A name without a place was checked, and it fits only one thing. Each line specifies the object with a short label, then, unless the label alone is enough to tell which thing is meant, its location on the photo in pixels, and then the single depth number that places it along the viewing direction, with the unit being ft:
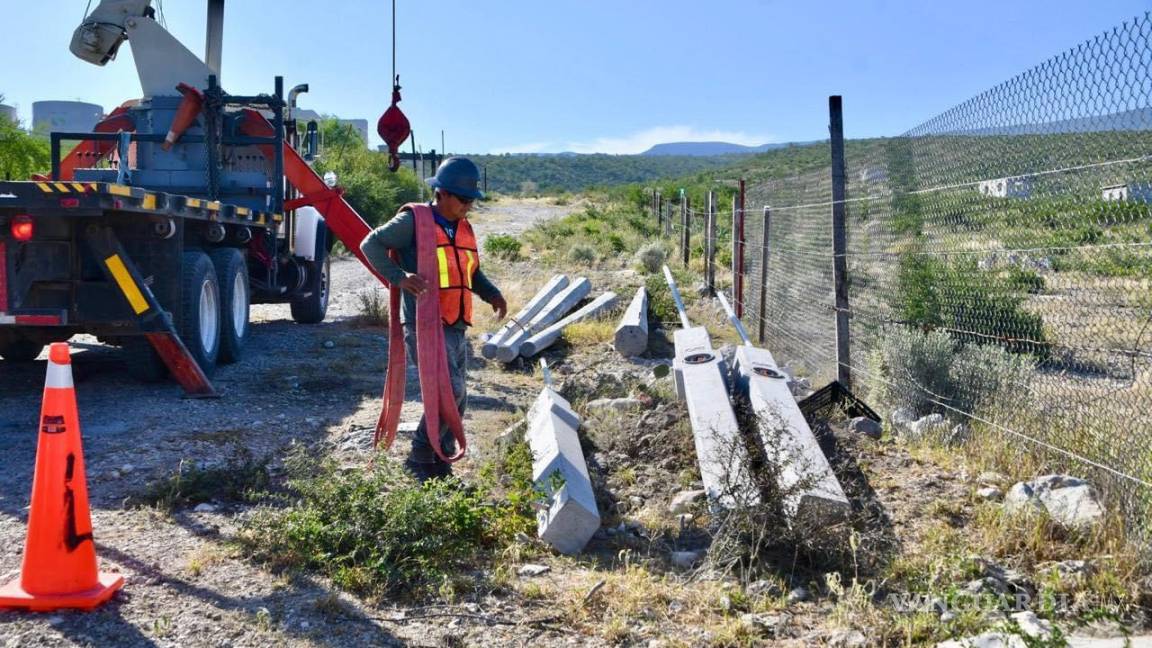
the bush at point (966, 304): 18.11
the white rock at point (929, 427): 19.84
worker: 17.53
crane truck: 24.30
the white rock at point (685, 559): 14.90
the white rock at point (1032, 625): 11.43
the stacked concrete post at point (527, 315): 32.76
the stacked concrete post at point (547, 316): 32.72
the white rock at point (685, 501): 16.84
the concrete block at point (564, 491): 15.12
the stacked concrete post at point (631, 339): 33.22
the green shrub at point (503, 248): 71.82
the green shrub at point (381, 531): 13.84
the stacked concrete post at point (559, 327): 33.19
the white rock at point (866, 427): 21.29
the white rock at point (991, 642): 10.95
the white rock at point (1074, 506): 14.43
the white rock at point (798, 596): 13.46
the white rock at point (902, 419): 21.21
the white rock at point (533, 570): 14.44
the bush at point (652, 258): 59.26
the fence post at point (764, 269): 34.53
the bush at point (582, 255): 65.00
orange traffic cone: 12.81
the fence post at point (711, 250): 47.18
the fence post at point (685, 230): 60.54
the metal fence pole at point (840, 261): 24.73
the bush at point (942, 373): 18.70
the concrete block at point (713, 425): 15.33
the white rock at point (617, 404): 22.97
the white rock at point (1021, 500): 14.99
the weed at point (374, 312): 40.81
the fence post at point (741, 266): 39.27
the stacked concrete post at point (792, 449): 14.61
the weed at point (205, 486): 17.19
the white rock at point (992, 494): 16.70
